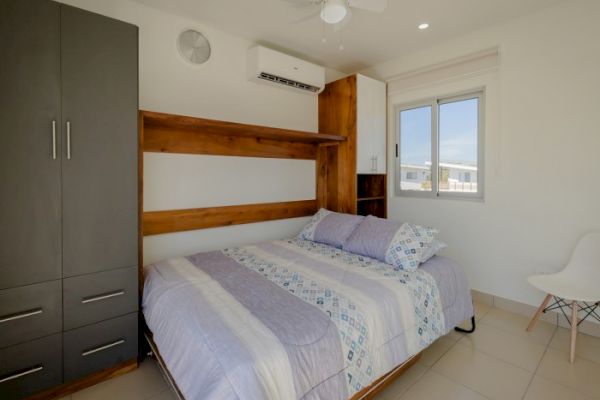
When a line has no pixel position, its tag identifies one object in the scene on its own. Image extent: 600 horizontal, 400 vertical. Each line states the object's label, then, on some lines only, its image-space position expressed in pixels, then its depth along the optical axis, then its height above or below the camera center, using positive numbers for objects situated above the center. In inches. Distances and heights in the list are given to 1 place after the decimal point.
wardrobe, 59.2 -0.5
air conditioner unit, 109.3 +47.7
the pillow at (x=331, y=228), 102.7 -12.6
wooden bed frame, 86.4 +16.5
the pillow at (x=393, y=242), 81.4 -14.3
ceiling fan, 66.8 +42.4
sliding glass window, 115.2 +19.2
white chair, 81.1 -25.6
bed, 44.8 -23.7
